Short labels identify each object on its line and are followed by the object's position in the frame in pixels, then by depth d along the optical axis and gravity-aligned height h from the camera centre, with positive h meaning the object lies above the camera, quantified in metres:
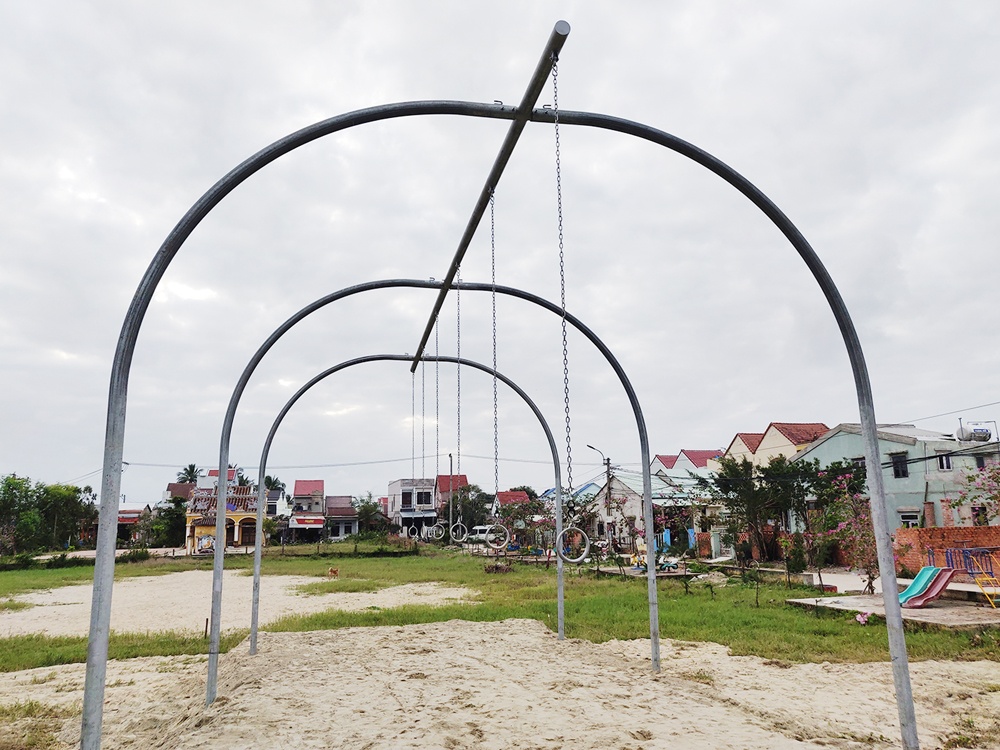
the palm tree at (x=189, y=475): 66.25 +3.43
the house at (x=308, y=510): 52.22 -0.24
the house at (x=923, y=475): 22.14 +0.70
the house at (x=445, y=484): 48.62 +1.56
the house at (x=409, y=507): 55.69 -0.16
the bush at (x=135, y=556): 31.77 -2.14
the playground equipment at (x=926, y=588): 11.91 -1.65
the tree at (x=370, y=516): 53.19 -0.77
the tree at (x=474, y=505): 44.03 -0.07
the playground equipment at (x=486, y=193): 3.35 +1.20
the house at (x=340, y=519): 56.88 -1.02
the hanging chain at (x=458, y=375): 8.47 +1.95
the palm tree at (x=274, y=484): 60.84 +2.24
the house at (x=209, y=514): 37.44 -0.31
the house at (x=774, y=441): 31.11 +2.76
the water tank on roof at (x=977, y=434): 21.69 +1.92
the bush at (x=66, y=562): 30.38 -2.29
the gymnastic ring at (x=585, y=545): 6.23 -0.43
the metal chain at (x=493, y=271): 6.59 +2.65
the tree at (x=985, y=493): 13.99 +0.08
